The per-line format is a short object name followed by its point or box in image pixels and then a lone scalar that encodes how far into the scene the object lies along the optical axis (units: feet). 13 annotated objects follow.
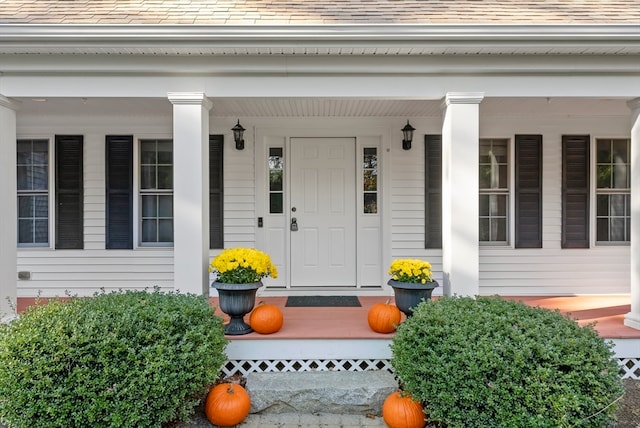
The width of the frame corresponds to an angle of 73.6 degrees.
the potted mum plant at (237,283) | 11.89
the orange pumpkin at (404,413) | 9.54
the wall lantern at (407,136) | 16.79
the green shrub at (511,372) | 8.03
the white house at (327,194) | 17.07
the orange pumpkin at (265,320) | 11.89
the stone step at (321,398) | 10.57
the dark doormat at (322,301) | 15.69
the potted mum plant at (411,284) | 12.26
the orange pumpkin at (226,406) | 9.87
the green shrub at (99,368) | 8.37
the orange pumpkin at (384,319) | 11.91
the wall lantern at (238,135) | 16.75
